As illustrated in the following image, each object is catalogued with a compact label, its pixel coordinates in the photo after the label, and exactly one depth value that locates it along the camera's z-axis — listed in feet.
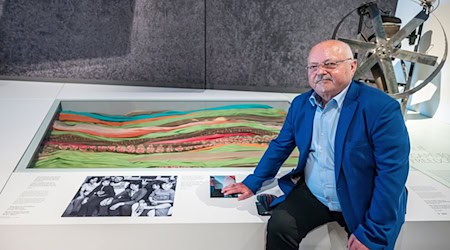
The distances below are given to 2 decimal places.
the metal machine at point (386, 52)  7.77
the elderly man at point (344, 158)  3.68
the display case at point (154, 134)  6.31
